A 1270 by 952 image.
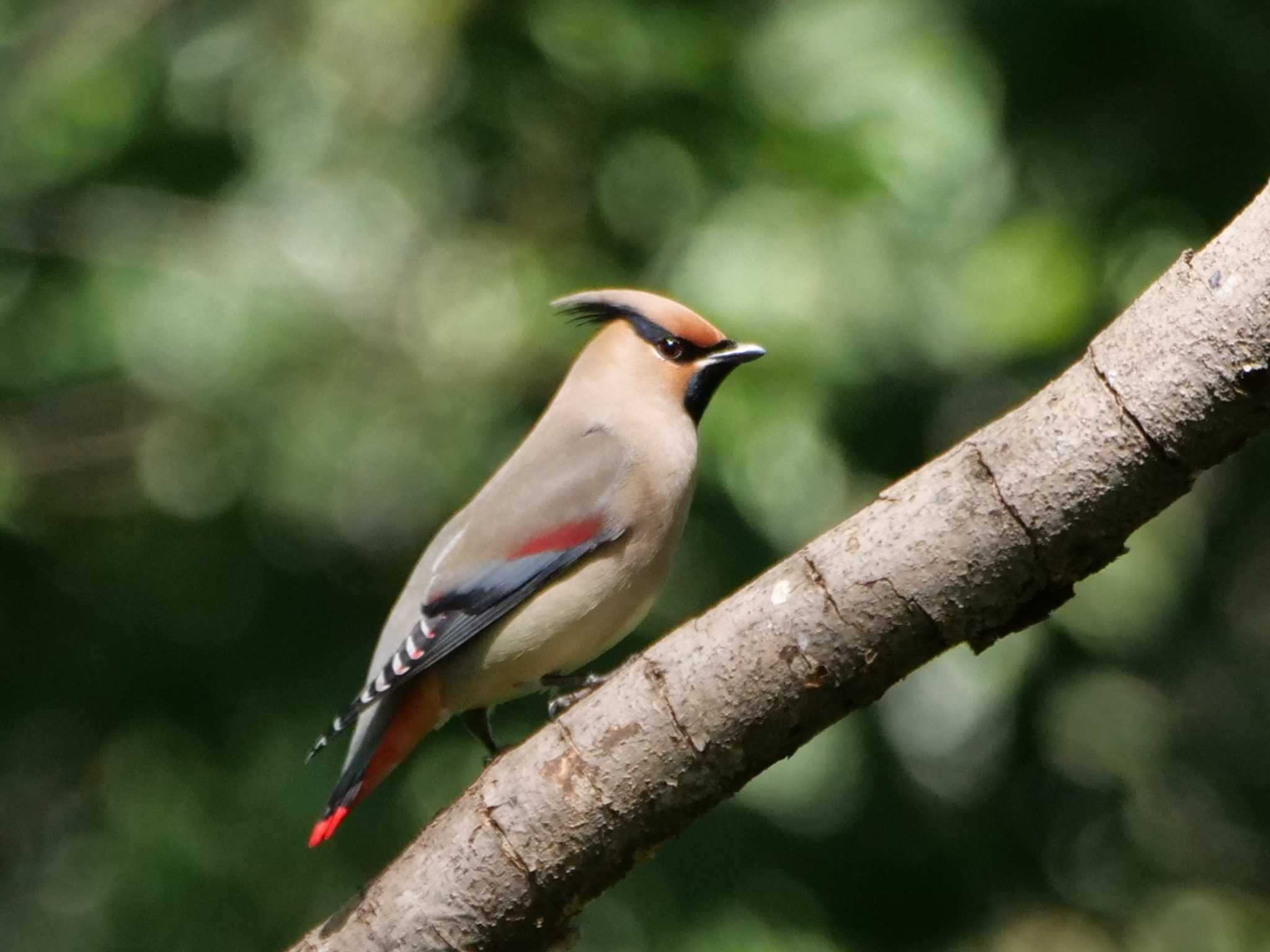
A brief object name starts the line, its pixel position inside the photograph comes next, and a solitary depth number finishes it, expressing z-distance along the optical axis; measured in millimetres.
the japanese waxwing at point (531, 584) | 7766
